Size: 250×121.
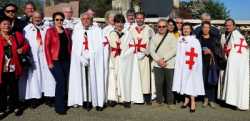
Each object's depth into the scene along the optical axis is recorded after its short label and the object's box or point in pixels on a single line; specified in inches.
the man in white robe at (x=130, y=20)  380.4
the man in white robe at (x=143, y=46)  375.2
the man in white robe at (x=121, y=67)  364.2
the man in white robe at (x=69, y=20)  371.9
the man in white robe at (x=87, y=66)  346.9
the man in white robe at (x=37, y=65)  354.9
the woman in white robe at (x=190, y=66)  355.6
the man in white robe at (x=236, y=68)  368.2
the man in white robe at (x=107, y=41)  358.1
